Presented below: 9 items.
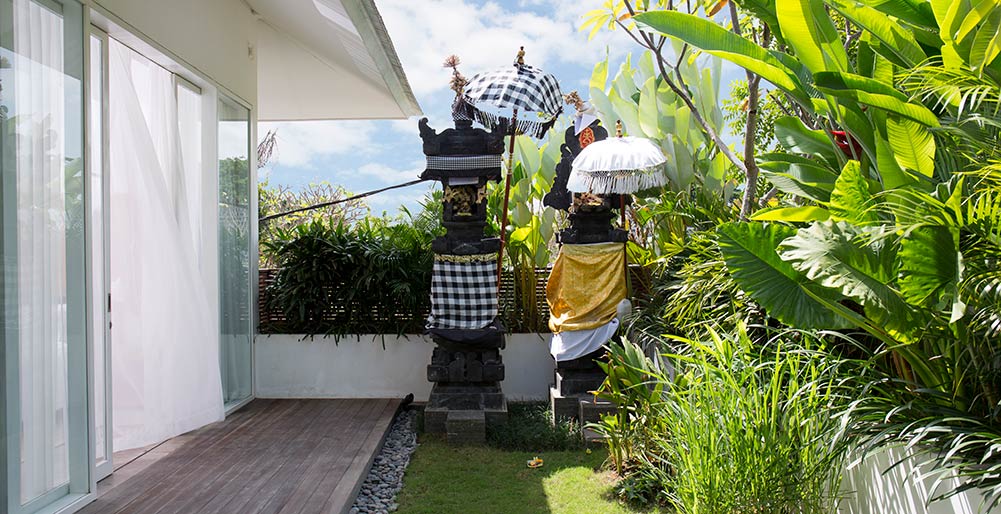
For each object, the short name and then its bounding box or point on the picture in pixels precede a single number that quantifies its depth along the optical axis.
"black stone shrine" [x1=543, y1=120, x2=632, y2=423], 5.42
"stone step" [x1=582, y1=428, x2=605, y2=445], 4.95
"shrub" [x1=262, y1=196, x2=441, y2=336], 6.28
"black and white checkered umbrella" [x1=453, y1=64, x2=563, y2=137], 5.04
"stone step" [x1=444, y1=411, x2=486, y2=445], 5.13
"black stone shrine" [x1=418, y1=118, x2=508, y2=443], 5.35
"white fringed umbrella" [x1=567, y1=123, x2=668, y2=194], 4.99
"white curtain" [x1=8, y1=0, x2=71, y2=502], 3.08
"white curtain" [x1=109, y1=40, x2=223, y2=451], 4.48
